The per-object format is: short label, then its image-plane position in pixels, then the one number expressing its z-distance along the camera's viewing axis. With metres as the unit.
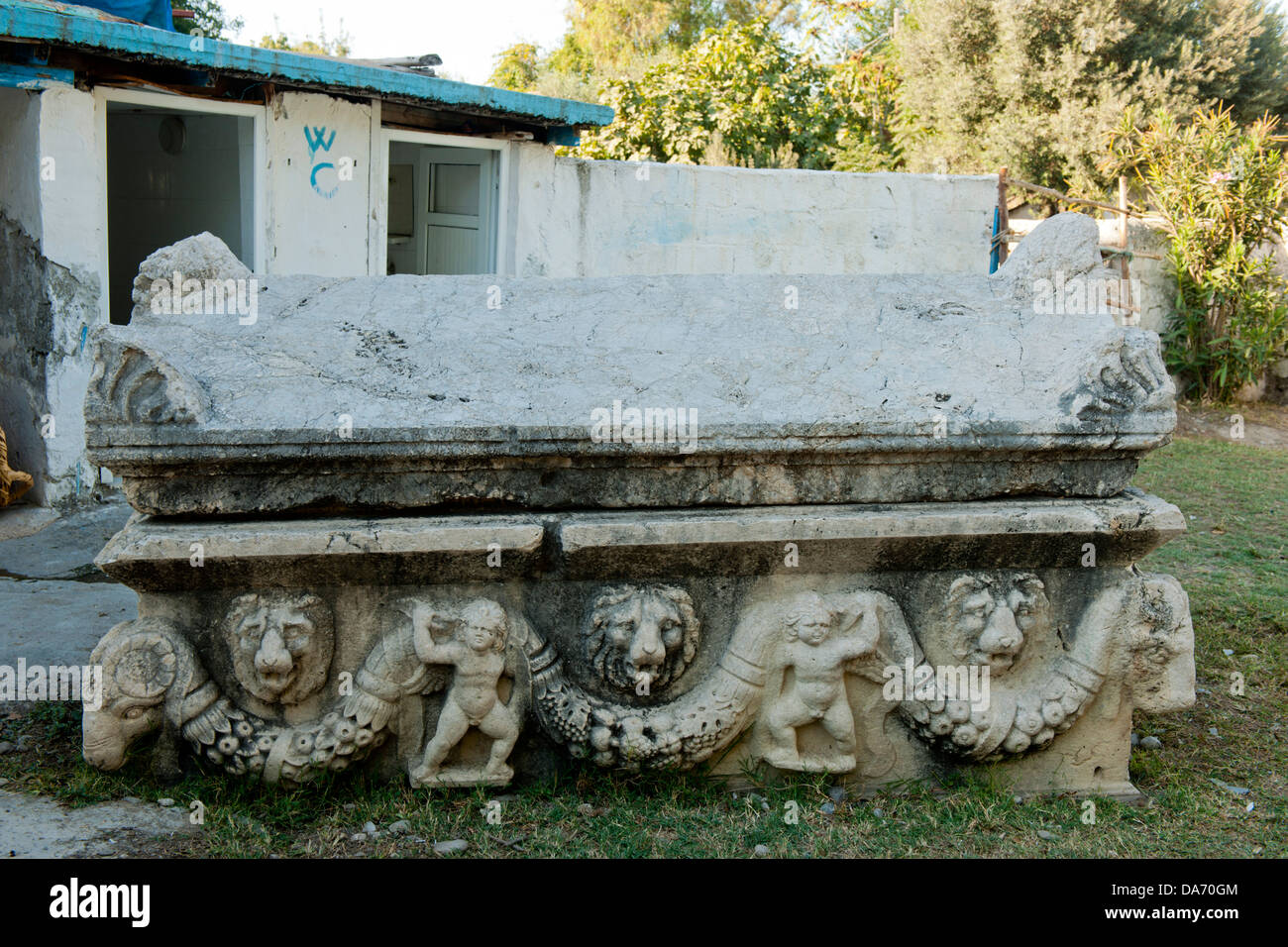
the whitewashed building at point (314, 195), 5.07
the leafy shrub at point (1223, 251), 8.70
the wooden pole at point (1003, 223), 8.20
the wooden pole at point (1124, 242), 8.30
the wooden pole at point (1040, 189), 7.80
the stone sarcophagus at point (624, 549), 2.59
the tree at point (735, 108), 10.64
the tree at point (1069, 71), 11.20
